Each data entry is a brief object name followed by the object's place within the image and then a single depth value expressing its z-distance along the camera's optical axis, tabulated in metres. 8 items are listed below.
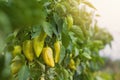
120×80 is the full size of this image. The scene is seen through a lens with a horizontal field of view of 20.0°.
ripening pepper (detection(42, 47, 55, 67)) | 1.39
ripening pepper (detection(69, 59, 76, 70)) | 1.79
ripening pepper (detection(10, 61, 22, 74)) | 1.35
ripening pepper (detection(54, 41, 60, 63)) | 1.44
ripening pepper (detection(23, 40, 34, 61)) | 1.38
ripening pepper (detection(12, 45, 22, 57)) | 1.34
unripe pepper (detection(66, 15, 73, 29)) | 1.49
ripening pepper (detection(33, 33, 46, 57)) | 1.36
